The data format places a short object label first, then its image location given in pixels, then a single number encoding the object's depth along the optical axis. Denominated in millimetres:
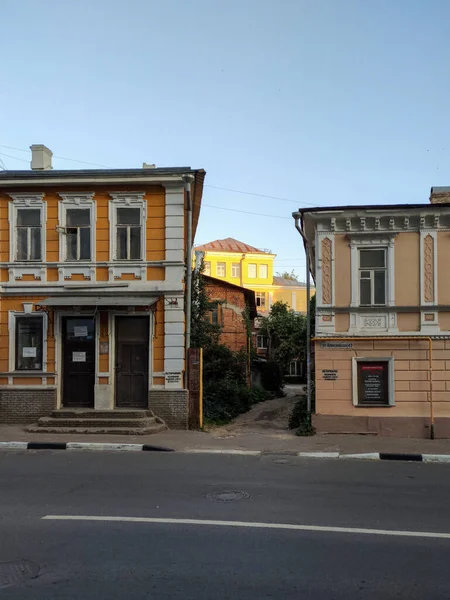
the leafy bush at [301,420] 14141
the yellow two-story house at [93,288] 15102
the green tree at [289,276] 74050
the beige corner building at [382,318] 13992
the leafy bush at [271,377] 34500
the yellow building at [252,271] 65875
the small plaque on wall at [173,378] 14961
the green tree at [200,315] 18891
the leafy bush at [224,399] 17250
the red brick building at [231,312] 31188
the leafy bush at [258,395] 26594
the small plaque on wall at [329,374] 14273
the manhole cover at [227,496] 7504
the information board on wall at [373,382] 14203
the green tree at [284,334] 43844
